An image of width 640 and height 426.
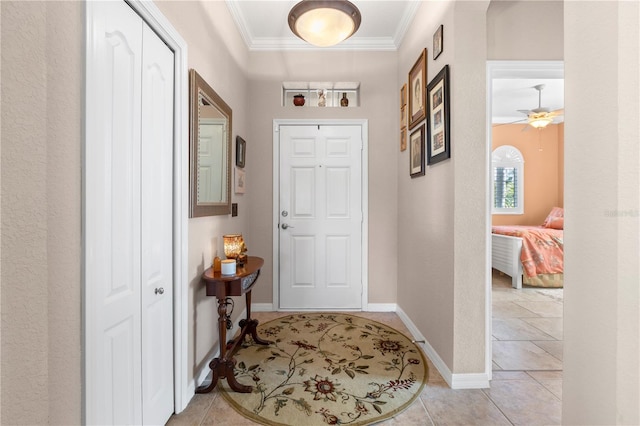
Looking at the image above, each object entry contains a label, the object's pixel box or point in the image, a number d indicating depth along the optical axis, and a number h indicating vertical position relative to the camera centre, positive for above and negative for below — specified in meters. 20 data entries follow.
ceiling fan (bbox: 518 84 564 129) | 4.62 +1.61
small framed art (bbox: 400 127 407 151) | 2.99 +0.79
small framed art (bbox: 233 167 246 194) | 2.82 +0.32
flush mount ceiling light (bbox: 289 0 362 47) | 1.81 +1.28
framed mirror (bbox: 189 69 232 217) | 1.84 +0.46
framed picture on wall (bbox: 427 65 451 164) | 2.01 +0.70
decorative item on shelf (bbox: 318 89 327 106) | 3.40 +1.37
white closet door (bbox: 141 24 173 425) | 1.43 -0.09
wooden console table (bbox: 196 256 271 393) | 1.88 -0.66
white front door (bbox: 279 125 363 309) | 3.33 -0.05
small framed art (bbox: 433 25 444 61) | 2.08 +1.28
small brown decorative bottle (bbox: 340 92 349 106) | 3.36 +1.31
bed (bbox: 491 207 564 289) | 4.27 -0.68
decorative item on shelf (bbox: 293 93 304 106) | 3.32 +1.30
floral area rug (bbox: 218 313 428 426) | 1.72 -1.18
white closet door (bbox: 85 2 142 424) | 1.05 -0.03
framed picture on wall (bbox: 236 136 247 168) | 2.83 +0.63
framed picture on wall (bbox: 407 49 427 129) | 2.43 +1.11
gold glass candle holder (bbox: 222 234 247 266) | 2.23 -0.28
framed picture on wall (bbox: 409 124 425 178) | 2.52 +0.56
